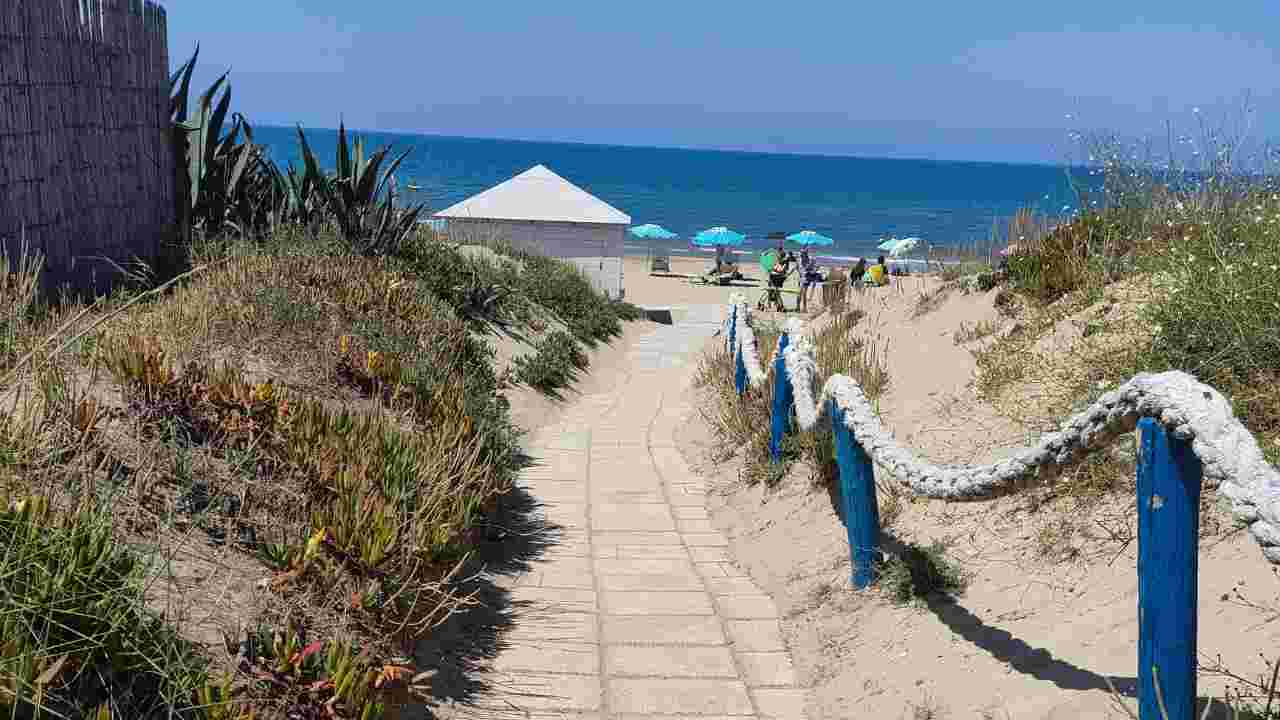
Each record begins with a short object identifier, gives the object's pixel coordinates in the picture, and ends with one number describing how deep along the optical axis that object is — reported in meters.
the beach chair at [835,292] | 15.13
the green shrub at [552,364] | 13.24
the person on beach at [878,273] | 25.11
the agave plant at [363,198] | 12.95
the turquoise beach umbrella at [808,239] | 41.34
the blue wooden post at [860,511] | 5.68
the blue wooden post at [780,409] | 8.16
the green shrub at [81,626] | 3.29
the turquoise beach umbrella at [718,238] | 39.47
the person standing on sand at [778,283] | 25.05
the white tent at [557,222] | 23.48
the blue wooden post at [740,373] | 10.89
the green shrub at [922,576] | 5.39
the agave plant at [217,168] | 12.30
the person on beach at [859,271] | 25.91
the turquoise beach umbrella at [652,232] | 41.66
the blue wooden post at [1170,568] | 3.30
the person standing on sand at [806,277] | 24.97
